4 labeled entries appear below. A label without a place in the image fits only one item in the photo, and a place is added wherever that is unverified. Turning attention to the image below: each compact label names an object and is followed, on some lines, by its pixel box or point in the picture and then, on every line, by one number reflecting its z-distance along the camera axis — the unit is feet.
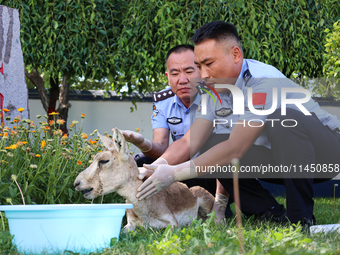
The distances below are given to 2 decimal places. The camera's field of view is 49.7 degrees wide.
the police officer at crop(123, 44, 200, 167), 10.27
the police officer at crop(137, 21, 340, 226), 7.38
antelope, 6.87
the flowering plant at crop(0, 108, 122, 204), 8.05
